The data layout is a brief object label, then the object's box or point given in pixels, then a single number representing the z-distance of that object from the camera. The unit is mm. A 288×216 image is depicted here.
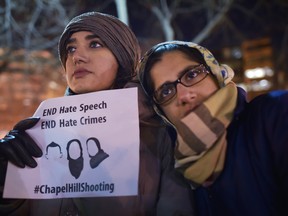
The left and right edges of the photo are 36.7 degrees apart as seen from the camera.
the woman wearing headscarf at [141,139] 864
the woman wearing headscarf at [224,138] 777
